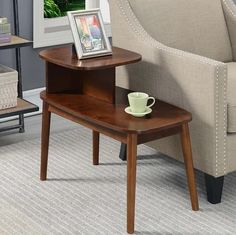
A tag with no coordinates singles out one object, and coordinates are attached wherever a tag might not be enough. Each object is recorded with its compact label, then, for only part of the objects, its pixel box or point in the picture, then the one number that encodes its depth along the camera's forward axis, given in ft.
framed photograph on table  10.76
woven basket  13.30
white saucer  10.03
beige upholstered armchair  10.39
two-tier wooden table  9.71
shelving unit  13.23
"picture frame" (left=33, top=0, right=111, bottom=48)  15.08
